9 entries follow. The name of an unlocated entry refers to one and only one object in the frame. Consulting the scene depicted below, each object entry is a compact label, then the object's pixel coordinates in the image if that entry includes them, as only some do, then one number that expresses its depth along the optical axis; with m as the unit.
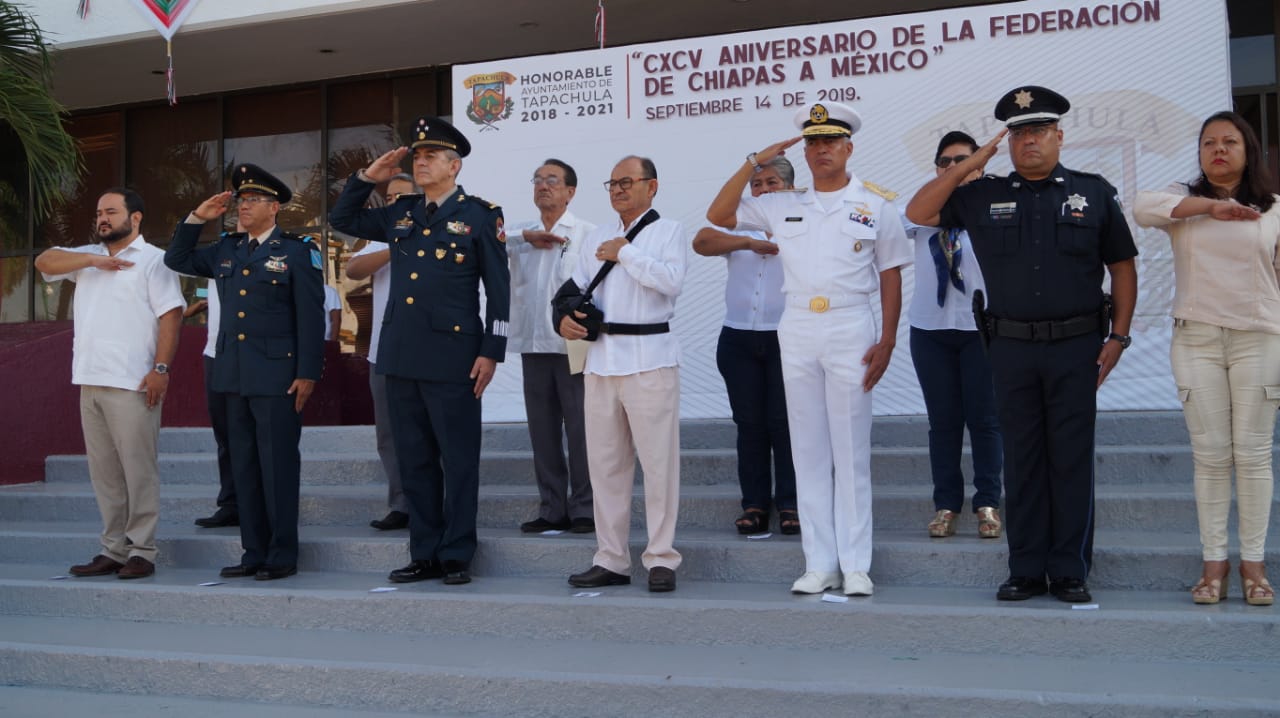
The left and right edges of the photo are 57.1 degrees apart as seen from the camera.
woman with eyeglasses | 5.04
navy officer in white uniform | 4.58
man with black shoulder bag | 4.81
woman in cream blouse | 4.24
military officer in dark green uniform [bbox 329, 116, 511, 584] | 5.13
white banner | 6.78
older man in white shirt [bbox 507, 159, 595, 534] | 5.70
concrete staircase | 3.86
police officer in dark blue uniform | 4.33
